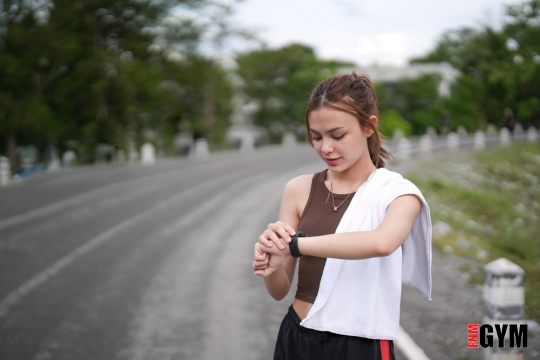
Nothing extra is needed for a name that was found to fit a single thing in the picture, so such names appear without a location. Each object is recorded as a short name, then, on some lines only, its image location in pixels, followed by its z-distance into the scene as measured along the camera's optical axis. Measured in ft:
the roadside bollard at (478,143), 69.13
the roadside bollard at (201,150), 86.48
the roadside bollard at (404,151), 71.10
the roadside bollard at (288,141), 113.96
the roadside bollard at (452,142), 80.37
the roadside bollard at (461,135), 71.75
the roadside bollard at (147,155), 76.23
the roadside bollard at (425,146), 79.30
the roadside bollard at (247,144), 98.78
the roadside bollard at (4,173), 57.11
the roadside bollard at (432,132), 115.48
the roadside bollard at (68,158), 93.56
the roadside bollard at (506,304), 14.29
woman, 6.63
